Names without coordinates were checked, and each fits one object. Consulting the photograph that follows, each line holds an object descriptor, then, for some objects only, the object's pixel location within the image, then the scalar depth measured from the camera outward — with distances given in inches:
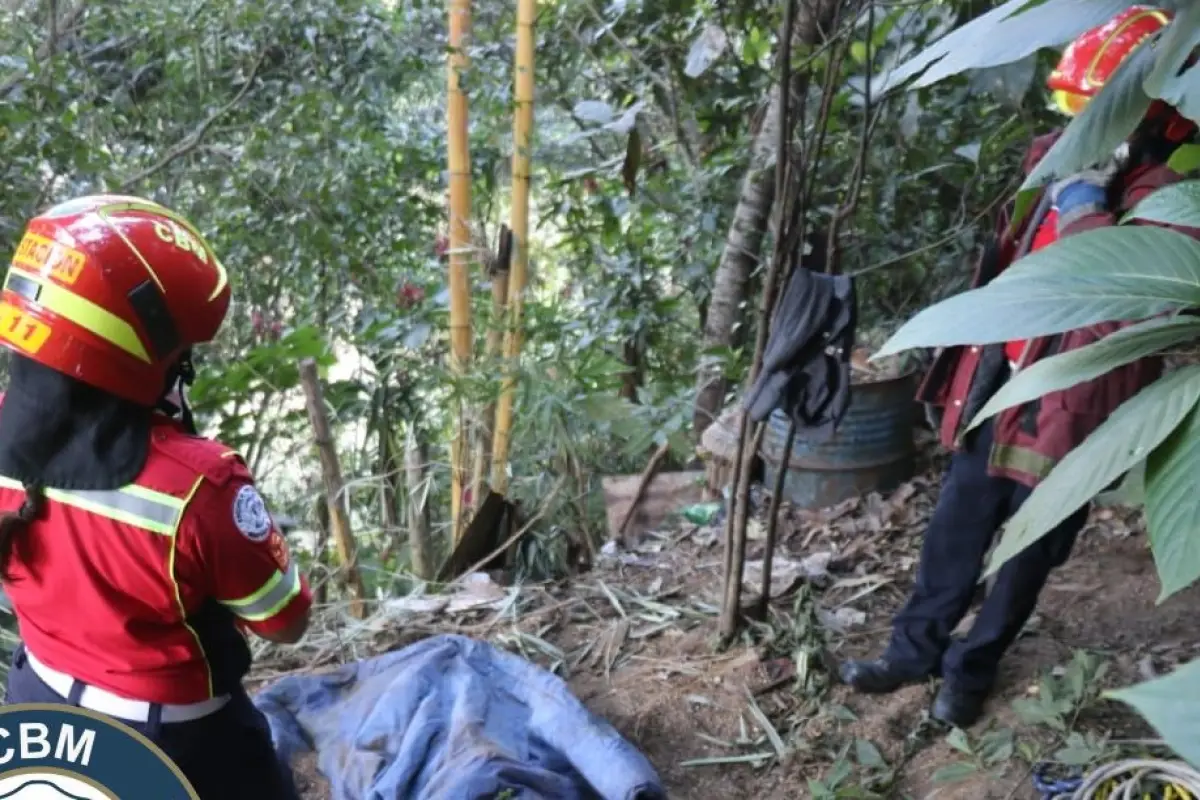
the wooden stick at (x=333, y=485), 103.5
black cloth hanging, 82.7
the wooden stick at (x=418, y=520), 131.5
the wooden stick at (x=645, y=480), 150.4
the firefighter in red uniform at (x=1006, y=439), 70.5
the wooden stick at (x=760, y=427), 76.5
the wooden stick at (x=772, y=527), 93.4
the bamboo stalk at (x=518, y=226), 123.7
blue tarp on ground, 79.9
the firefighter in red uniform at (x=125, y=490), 51.2
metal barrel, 139.3
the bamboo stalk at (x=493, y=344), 126.6
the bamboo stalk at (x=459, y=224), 126.3
